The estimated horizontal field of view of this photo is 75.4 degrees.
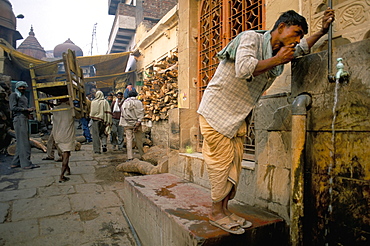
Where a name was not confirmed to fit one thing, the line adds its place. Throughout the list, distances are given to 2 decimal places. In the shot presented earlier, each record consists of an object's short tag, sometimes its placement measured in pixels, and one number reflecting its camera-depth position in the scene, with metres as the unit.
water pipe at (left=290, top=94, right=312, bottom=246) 1.91
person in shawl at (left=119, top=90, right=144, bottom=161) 6.63
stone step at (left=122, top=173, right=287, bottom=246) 1.85
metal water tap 1.73
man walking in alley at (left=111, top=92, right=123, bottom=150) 8.53
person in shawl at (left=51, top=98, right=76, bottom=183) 4.73
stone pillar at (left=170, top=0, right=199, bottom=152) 4.14
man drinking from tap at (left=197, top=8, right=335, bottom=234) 1.76
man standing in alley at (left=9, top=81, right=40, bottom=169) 5.64
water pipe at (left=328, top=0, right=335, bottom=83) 1.81
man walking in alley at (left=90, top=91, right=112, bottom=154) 7.78
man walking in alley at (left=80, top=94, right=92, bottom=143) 10.77
